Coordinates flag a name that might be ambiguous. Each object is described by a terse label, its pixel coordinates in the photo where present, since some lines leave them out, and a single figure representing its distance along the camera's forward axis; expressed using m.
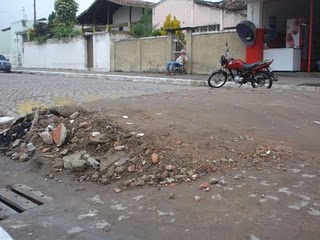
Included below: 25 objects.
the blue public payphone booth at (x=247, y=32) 19.25
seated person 22.66
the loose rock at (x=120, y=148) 5.73
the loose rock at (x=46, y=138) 6.61
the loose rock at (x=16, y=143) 7.01
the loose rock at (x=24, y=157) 6.50
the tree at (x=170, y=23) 29.47
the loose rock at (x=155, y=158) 5.27
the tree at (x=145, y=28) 29.10
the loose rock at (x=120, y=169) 5.30
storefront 18.94
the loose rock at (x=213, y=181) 4.74
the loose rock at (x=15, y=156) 6.63
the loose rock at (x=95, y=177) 5.36
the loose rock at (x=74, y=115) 7.19
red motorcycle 14.41
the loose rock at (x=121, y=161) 5.45
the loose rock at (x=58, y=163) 5.92
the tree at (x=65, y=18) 34.81
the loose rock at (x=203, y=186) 4.66
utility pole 46.23
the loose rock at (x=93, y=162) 5.64
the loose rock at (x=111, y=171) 5.31
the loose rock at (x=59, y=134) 6.45
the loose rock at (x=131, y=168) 5.28
